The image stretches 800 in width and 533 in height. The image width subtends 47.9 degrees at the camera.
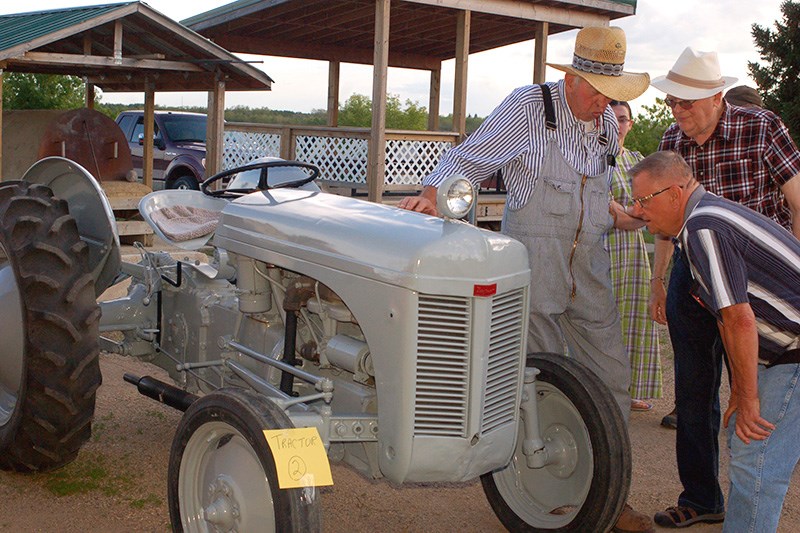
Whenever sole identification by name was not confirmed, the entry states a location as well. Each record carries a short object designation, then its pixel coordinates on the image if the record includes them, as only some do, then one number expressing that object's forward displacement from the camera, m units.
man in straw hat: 3.82
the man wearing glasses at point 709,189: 3.79
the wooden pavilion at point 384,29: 11.85
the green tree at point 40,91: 19.27
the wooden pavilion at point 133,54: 9.88
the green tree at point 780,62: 16.33
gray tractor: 2.86
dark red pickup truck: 17.22
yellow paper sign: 2.65
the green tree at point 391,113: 30.56
